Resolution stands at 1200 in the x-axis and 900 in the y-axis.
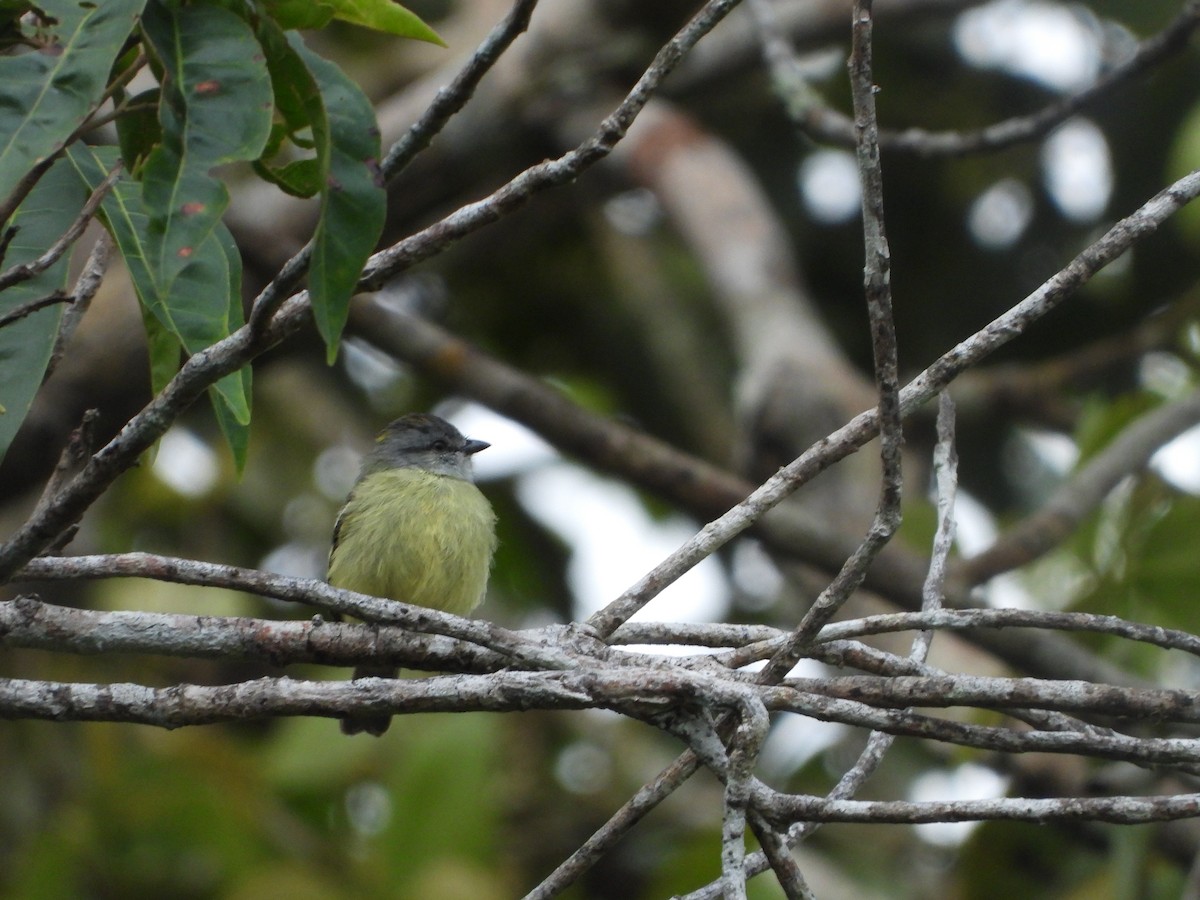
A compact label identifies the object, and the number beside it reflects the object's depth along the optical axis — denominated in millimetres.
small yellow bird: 9445
